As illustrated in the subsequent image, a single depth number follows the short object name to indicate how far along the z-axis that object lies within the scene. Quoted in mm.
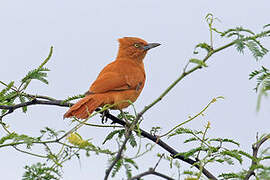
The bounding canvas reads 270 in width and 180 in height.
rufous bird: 9672
